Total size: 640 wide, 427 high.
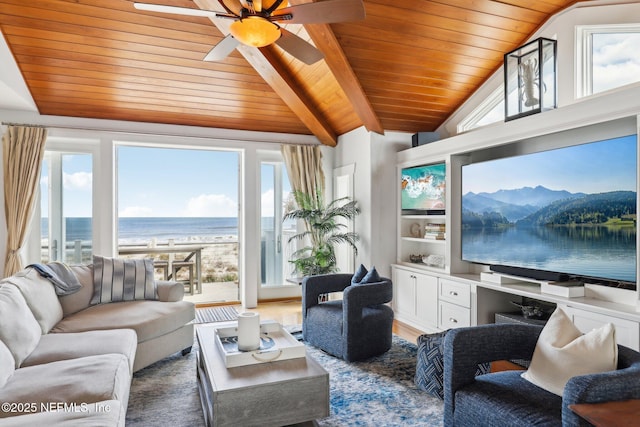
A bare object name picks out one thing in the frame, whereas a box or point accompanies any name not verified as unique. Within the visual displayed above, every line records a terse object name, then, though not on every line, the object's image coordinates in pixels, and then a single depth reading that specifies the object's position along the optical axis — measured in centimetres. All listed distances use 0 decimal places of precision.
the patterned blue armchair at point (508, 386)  146
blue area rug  251
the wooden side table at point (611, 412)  129
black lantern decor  351
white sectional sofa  179
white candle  254
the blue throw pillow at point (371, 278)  365
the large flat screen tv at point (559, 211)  280
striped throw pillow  365
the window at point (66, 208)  506
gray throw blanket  330
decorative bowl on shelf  510
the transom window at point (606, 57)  327
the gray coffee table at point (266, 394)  209
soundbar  322
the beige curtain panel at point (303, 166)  582
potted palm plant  532
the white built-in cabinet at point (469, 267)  282
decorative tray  241
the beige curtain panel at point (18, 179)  461
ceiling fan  240
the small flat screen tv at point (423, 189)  457
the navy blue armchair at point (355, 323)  341
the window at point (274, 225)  605
